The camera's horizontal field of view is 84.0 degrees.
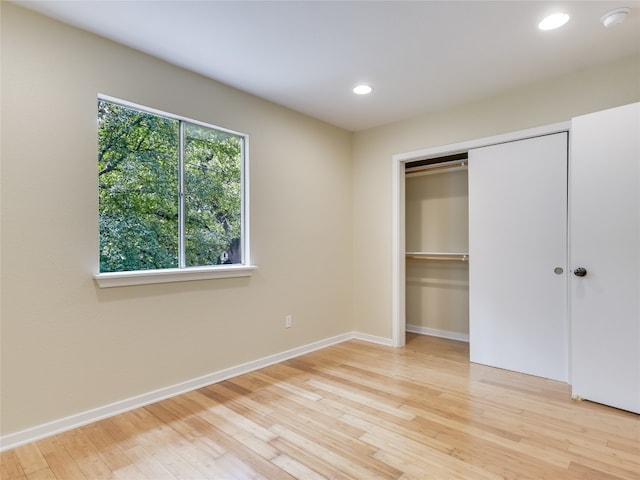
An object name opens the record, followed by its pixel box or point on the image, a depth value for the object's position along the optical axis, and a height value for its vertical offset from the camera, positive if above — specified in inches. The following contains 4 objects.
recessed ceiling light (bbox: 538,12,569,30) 85.8 +54.0
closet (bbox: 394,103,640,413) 96.0 -3.8
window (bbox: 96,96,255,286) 98.2 +15.3
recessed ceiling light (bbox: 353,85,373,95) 124.1 +53.6
